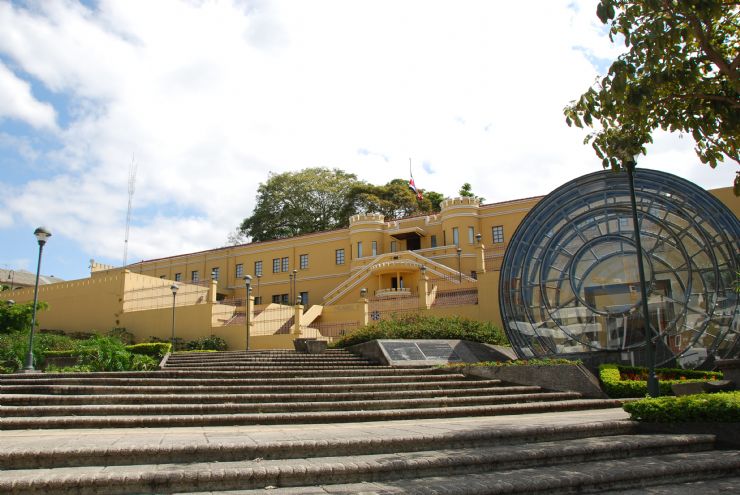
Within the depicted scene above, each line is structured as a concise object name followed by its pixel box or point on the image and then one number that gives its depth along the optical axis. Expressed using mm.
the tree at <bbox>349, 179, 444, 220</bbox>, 54250
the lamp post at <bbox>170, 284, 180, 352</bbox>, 27378
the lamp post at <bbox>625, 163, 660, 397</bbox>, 10344
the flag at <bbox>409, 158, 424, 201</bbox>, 50812
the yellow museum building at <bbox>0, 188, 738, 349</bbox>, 29188
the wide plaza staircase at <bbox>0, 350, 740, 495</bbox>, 5375
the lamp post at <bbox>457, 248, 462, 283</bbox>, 41062
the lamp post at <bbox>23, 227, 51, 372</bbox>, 16125
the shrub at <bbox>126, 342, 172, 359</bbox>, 26281
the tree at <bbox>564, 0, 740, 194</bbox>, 7473
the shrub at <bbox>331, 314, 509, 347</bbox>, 19734
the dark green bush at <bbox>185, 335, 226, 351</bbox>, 28547
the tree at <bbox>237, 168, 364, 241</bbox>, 56406
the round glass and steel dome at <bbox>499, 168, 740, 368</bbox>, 14539
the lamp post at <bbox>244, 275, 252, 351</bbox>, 23856
